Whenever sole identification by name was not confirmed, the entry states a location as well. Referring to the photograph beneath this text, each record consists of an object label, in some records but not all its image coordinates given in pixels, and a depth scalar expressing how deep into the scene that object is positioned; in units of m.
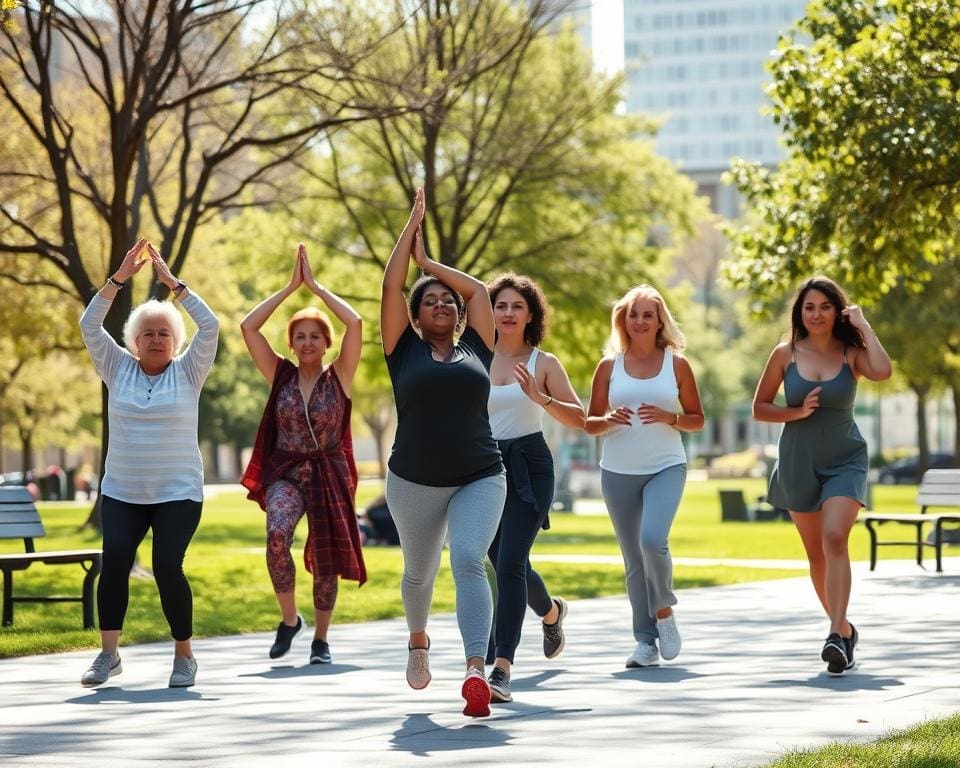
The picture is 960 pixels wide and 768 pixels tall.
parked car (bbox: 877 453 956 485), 67.88
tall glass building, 164.25
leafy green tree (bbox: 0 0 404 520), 16.33
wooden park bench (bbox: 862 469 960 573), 16.88
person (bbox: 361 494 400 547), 24.55
